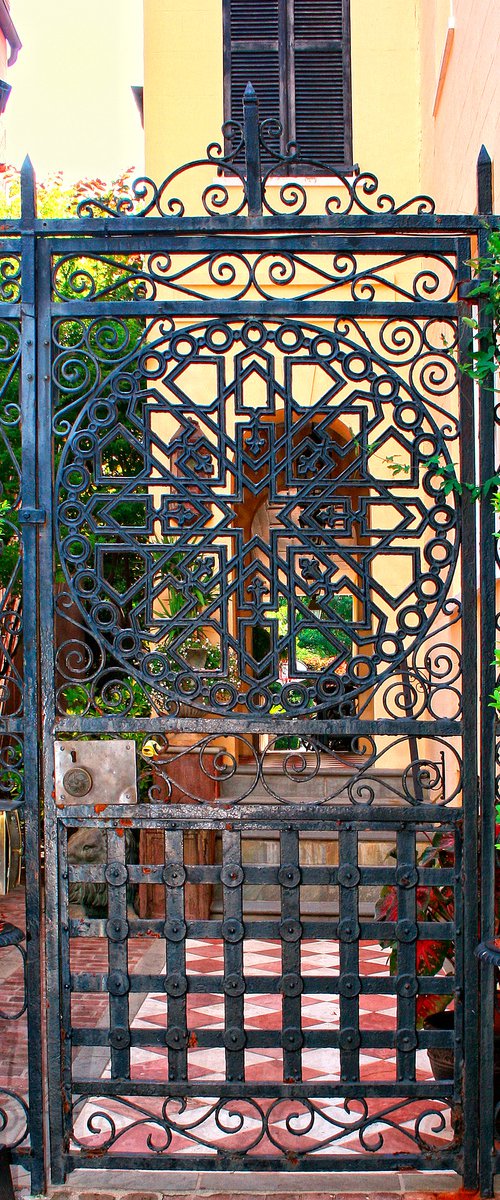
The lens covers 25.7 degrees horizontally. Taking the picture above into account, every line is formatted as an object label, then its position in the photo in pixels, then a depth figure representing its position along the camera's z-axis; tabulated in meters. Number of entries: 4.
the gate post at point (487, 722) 3.43
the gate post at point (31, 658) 3.53
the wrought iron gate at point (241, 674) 3.50
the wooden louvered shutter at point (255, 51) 8.39
